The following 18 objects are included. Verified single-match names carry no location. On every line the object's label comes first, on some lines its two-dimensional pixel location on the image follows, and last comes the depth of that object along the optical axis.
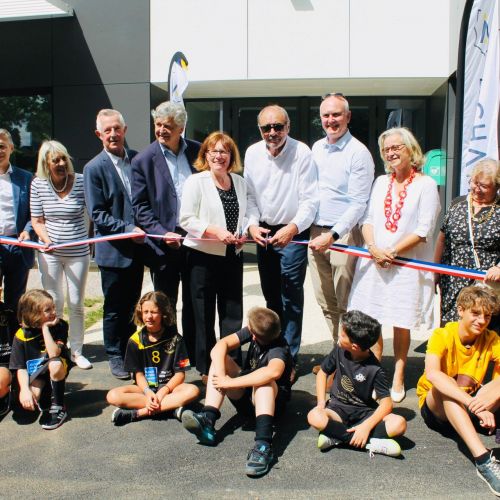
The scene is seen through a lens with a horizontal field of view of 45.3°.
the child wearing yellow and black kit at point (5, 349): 4.14
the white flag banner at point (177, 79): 8.04
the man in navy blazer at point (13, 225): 5.02
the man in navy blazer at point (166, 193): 4.55
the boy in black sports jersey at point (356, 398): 3.50
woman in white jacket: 4.36
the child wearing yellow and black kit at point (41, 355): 4.00
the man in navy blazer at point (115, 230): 4.73
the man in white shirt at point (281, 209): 4.42
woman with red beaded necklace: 4.19
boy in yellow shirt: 3.35
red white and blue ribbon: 4.08
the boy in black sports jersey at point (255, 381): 3.52
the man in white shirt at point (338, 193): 4.42
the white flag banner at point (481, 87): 5.64
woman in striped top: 4.96
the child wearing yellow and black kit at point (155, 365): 3.99
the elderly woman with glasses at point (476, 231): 4.05
